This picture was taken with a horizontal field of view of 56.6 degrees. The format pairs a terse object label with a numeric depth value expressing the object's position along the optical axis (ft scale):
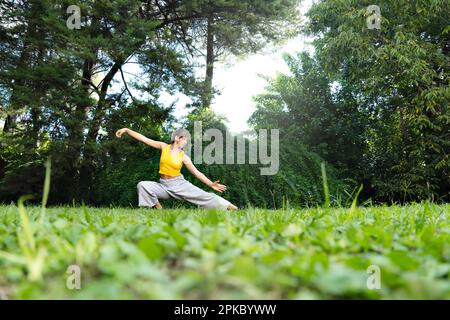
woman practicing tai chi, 21.34
